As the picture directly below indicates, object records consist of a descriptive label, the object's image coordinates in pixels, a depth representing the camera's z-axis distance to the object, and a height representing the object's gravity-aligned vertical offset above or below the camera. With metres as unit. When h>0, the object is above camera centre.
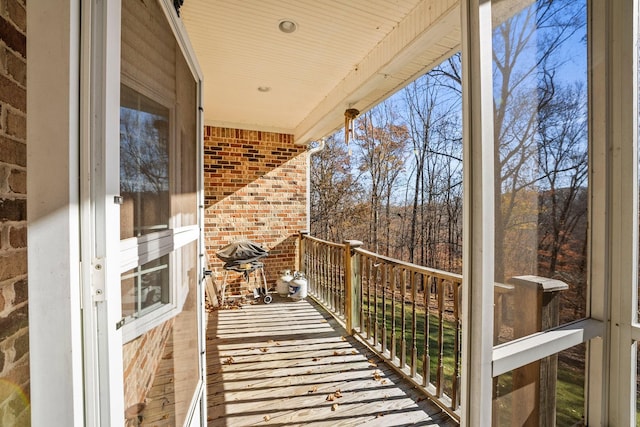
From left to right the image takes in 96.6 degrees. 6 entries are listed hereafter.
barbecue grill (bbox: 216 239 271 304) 4.05 -0.67
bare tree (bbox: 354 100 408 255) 8.39 +1.63
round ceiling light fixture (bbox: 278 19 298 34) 2.19 +1.46
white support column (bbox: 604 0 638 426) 1.36 +0.05
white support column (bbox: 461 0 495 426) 1.14 +0.05
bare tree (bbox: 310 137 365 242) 9.27 +0.75
